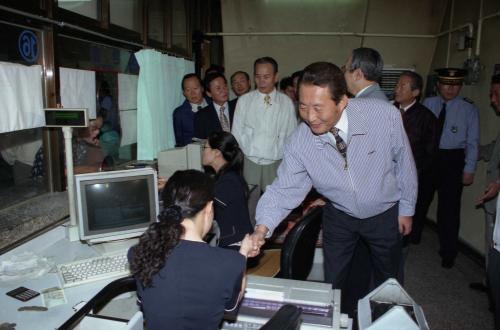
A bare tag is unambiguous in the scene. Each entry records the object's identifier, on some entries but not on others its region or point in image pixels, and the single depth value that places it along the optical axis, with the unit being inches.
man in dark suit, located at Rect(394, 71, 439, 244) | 122.6
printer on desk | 48.6
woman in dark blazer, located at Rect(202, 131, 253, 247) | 85.6
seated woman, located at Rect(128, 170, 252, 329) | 45.0
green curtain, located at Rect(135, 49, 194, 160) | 126.2
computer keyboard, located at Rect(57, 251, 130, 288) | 62.5
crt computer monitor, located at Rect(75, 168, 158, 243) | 72.4
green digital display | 75.1
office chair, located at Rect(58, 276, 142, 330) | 47.6
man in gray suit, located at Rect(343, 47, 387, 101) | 86.3
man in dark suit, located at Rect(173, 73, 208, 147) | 141.6
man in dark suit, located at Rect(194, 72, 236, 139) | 140.3
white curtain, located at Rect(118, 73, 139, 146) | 122.3
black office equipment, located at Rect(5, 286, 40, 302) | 58.4
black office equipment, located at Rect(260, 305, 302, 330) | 34.9
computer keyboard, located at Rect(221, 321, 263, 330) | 48.9
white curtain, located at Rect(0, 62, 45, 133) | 74.0
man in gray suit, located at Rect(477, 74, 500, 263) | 102.3
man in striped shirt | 69.4
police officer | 132.9
